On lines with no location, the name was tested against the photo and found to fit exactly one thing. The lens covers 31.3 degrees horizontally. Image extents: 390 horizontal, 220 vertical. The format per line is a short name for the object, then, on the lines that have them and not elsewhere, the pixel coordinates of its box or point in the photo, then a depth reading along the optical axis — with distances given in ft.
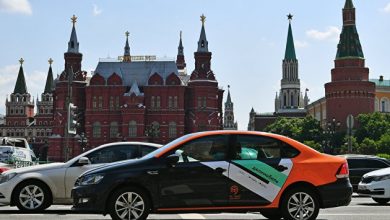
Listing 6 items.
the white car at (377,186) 58.29
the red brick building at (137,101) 332.80
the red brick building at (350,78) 352.08
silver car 48.91
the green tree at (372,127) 311.06
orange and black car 37.83
